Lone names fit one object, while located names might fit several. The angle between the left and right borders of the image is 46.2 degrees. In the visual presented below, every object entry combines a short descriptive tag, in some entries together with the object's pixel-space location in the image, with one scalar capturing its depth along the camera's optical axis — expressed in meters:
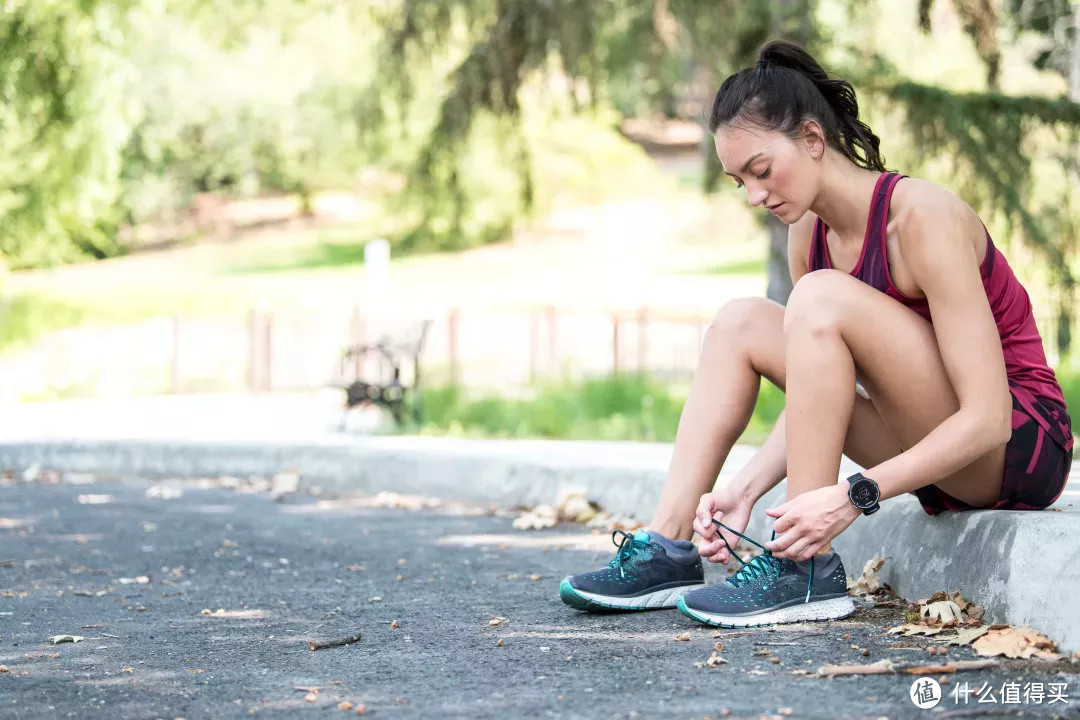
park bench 10.04
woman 2.71
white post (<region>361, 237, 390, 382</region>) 16.09
